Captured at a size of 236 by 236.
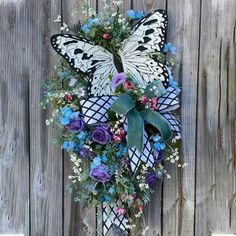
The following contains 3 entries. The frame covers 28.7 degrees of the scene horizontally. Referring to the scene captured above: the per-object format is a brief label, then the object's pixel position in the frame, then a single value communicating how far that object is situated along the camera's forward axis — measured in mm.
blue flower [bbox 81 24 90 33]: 1959
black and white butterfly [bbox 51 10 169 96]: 1924
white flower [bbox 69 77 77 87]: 1988
